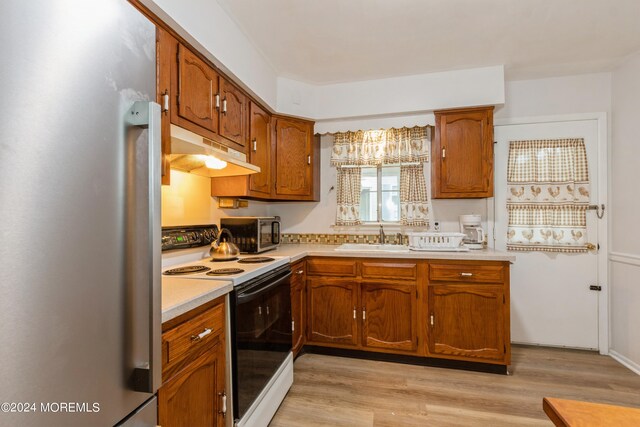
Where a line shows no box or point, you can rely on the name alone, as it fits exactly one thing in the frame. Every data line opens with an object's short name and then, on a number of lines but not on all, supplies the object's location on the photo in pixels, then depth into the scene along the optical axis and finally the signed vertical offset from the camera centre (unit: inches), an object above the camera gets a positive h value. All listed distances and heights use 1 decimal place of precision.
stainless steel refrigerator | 17.5 -0.1
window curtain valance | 118.0 +26.8
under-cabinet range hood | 55.9 +12.6
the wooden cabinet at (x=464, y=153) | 104.7 +21.0
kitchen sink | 112.4 -12.9
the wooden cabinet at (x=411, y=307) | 92.7 -30.1
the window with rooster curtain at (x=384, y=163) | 118.7 +20.2
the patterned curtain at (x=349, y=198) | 125.9 +6.4
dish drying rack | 100.6 -9.5
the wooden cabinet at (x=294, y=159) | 114.5 +20.9
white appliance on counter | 106.5 -6.2
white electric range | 58.3 -22.4
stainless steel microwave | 97.0 -5.7
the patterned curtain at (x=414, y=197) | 119.0 +6.4
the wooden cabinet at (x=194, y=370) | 41.6 -24.2
